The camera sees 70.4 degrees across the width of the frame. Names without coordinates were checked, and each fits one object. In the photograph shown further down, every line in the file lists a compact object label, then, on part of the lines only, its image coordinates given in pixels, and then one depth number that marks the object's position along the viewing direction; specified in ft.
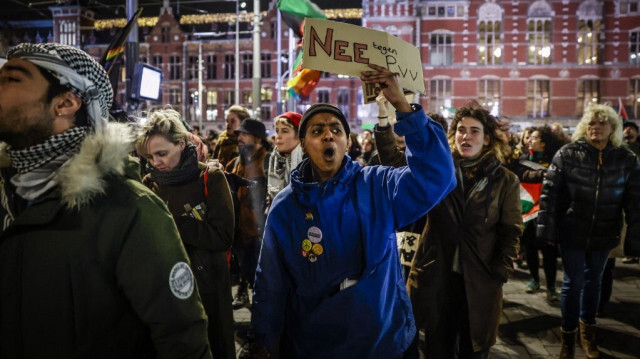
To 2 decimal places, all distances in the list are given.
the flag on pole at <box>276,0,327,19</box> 25.36
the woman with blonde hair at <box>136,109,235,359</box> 9.42
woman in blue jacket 6.10
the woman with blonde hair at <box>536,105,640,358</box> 12.39
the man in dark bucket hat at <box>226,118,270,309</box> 16.07
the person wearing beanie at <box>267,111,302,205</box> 14.70
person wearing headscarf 4.29
